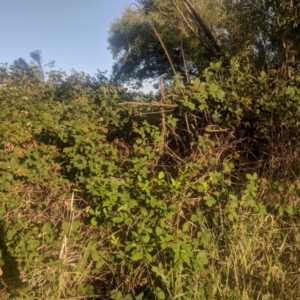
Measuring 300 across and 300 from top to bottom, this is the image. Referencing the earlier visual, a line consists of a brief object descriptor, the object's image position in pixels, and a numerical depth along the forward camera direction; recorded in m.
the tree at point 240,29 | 4.73
